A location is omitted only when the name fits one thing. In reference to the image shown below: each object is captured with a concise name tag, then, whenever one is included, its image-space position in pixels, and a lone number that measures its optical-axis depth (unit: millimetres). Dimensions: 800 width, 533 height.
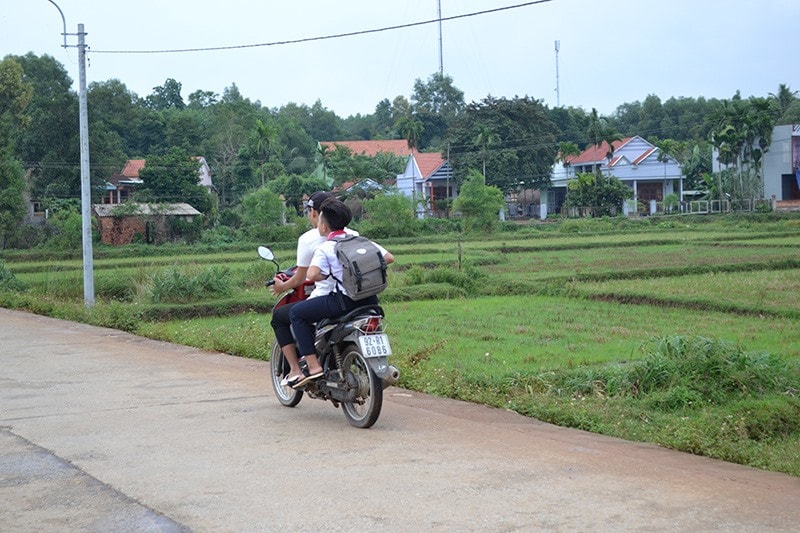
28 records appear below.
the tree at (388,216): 53625
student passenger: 7477
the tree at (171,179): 57125
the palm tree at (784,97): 79062
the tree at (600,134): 69812
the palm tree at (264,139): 65500
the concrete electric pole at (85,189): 19672
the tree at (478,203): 55062
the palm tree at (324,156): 69000
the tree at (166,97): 101000
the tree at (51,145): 55375
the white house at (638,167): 75250
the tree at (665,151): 73938
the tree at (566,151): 70938
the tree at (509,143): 71312
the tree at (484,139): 70125
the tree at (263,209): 55062
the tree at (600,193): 69062
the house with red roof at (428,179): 72088
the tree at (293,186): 63562
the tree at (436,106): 95688
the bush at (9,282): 25875
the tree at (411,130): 78688
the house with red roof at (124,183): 65438
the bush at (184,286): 20911
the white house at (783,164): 64188
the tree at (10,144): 43594
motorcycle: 7141
